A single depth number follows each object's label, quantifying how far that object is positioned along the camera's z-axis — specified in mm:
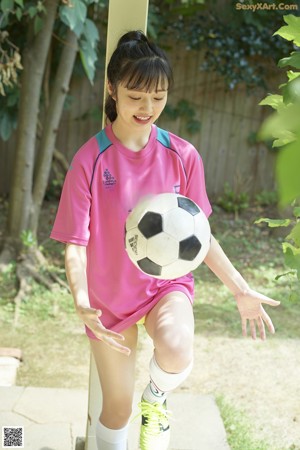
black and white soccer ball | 2766
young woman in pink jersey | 3036
